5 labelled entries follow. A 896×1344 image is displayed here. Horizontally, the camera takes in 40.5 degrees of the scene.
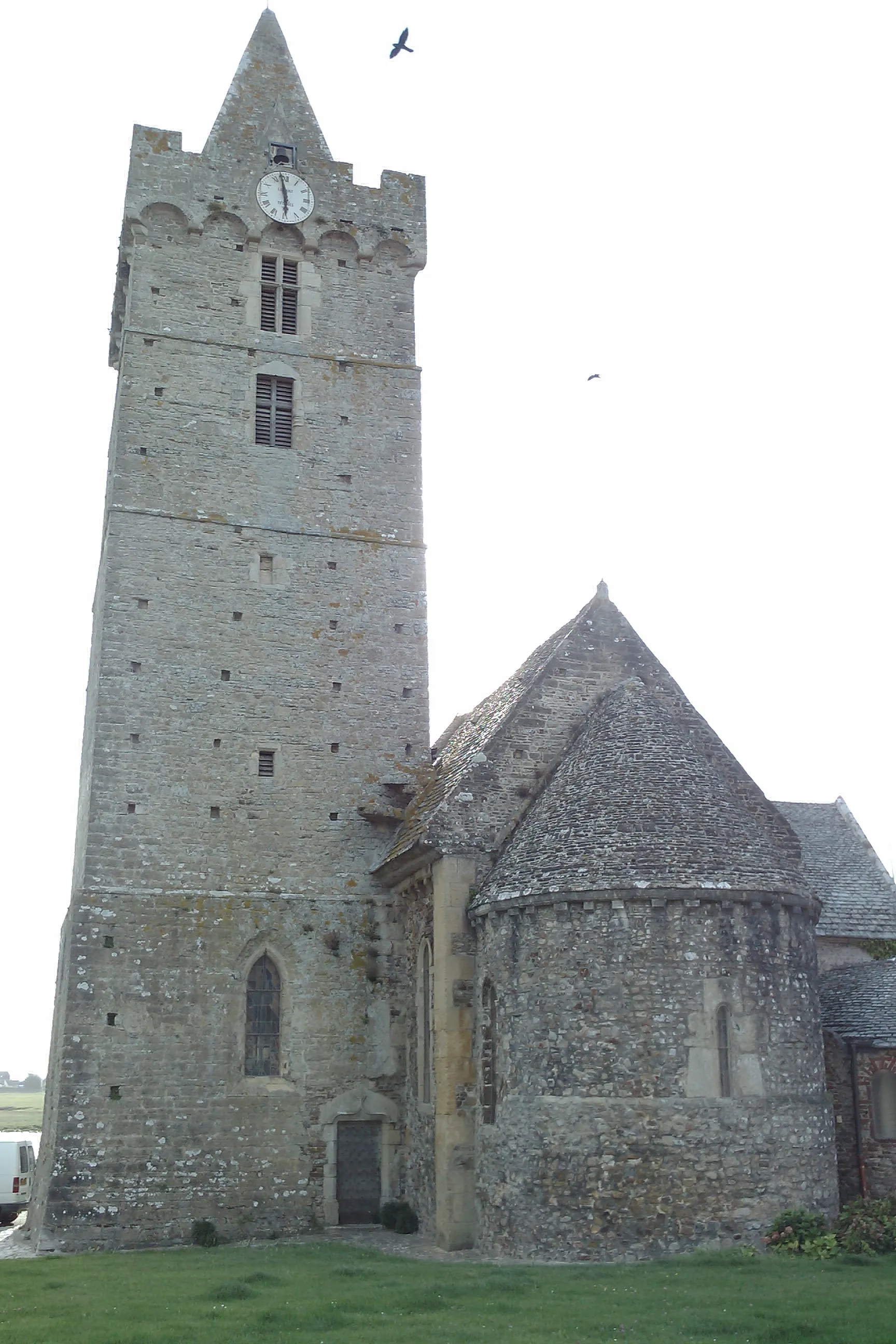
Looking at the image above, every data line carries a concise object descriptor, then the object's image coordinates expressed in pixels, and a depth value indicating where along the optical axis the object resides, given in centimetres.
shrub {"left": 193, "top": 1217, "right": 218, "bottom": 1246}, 2062
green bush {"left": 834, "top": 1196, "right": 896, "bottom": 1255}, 1709
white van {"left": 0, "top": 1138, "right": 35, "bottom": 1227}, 2508
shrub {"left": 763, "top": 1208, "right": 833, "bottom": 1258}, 1684
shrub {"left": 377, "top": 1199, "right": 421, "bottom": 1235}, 2114
